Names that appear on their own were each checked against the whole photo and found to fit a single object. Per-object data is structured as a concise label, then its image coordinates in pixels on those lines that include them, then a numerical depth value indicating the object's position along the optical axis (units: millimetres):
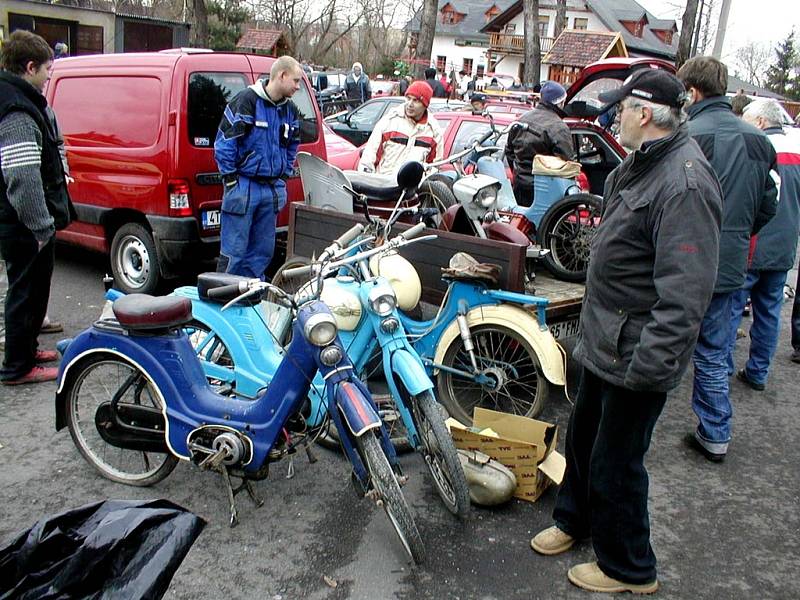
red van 5953
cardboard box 3676
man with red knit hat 6148
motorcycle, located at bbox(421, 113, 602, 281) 4848
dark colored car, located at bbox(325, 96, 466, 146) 11680
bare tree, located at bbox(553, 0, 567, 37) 24469
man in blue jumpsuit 5523
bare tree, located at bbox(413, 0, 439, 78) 22625
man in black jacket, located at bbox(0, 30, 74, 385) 4305
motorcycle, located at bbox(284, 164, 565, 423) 4211
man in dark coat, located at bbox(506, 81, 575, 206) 6141
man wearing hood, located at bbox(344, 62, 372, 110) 18812
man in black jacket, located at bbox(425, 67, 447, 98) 16223
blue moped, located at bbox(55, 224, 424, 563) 3068
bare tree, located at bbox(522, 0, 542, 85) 22922
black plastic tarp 1649
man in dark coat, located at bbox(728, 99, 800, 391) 5219
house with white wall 61219
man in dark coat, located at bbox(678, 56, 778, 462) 4203
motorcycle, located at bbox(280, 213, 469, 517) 3244
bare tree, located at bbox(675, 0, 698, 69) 22406
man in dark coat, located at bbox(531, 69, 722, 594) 2543
